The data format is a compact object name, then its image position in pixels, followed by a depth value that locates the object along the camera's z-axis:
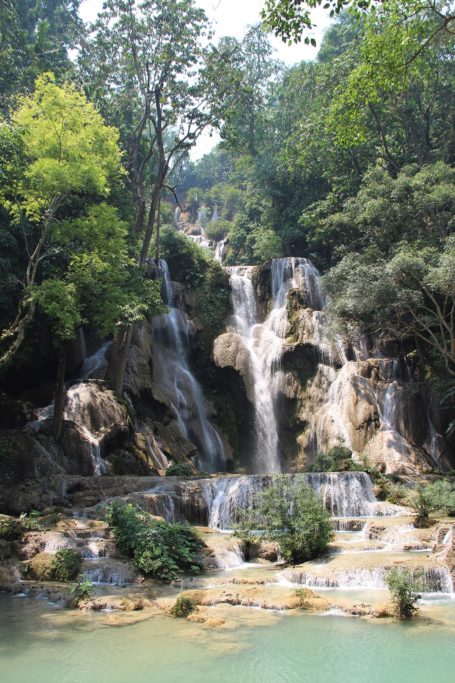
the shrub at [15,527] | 10.82
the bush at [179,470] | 18.06
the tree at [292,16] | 8.02
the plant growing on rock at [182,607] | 7.70
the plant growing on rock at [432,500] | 12.63
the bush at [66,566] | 9.52
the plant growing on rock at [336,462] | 17.77
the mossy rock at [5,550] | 10.15
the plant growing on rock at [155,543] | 9.80
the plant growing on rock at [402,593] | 7.39
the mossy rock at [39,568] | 9.66
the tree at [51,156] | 13.91
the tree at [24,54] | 27.00
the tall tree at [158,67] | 23.84
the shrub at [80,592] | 8.24
